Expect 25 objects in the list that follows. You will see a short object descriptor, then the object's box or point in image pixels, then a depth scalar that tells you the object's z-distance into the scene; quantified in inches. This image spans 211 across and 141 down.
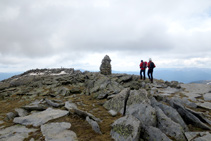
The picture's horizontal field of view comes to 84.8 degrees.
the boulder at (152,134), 236.5
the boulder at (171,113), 322.0
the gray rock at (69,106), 390.1
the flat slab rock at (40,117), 308.4
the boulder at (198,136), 261.6
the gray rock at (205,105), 474.2
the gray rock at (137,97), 360.8
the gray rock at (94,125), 262.7
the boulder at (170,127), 263.8
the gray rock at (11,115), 366.9
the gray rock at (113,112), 361.5
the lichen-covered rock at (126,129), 227.9
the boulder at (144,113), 292.2
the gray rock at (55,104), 431.6
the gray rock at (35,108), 415.8
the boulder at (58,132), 234.2
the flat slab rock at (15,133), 247.0
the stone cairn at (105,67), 1150.3
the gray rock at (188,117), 327.3
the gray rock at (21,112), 380.0
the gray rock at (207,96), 575.8
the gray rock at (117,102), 393.7
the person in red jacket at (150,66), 909.8
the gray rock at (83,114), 316.7
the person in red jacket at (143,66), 999.1
